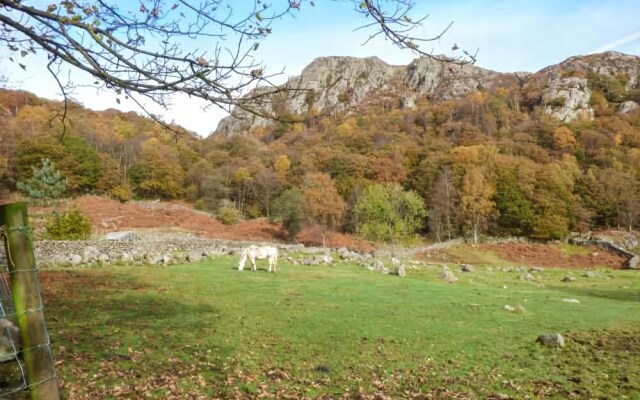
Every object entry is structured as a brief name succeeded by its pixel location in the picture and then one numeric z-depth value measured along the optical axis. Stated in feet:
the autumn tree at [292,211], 156.25
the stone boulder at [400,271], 65.09
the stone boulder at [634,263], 101.35
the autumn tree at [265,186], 226.38
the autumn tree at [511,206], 173.68
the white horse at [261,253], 62.13
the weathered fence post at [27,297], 10.48
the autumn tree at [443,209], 179.93
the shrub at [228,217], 183.62
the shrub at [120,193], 221.66
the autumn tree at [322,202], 155.84
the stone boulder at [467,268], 81.46
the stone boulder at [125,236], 112.37
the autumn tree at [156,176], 238.27
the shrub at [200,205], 225.76
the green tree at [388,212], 123.75
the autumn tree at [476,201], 169.58
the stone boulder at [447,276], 63.36
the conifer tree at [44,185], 149.59
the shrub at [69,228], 99.30
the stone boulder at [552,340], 26.81
